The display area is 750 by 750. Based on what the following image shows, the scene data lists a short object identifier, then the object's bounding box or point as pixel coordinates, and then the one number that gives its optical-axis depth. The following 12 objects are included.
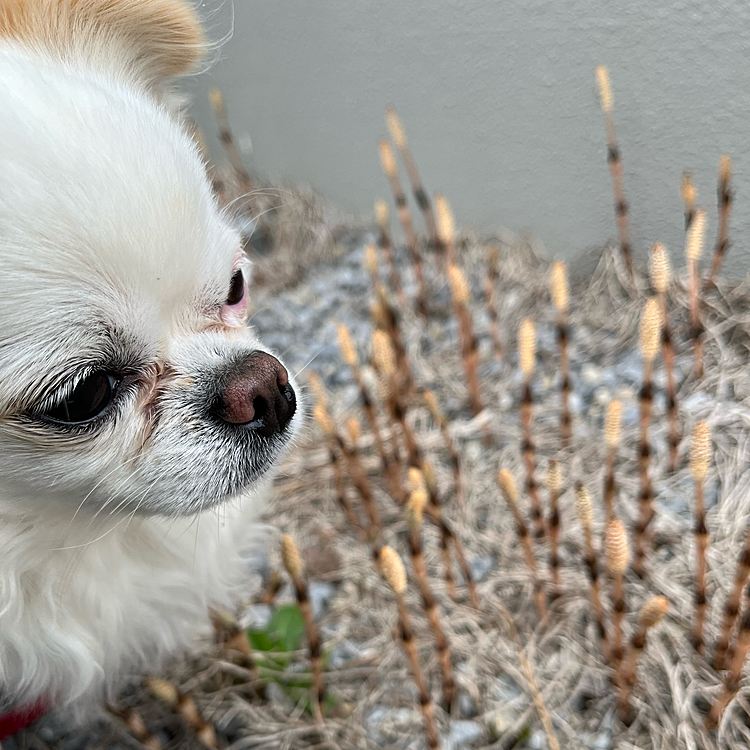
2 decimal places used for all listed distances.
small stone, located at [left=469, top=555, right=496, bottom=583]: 0.47
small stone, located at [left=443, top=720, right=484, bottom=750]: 0.40
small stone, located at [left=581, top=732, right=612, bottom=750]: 0.39
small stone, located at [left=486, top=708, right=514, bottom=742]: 0.40
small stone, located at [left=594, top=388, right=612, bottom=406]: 0.53
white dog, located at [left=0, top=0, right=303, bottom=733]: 0.31
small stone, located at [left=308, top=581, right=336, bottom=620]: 0.47
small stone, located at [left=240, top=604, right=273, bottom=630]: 0.47
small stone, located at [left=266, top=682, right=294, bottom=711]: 0.43
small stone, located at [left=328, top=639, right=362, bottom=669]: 0.45
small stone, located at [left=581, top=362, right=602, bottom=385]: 0.54
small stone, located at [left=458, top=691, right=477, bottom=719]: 0.42
